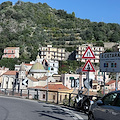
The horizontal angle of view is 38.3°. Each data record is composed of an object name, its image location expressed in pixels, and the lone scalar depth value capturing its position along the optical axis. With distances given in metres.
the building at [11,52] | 73.54
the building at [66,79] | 52.16
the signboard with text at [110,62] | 9.24
